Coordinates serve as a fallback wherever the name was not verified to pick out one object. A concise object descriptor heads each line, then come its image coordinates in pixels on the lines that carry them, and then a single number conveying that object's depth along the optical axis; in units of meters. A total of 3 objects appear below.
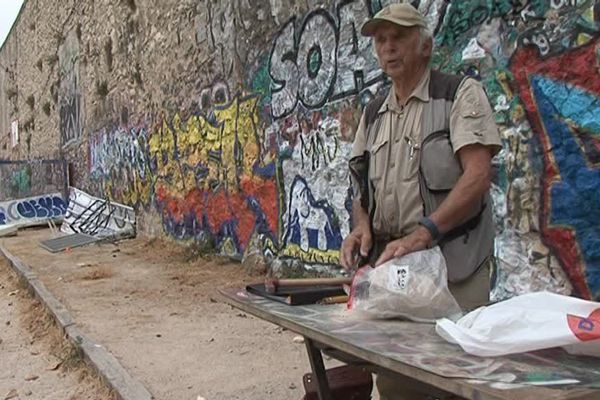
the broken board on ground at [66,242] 12.91
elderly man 2.49
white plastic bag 1.71
